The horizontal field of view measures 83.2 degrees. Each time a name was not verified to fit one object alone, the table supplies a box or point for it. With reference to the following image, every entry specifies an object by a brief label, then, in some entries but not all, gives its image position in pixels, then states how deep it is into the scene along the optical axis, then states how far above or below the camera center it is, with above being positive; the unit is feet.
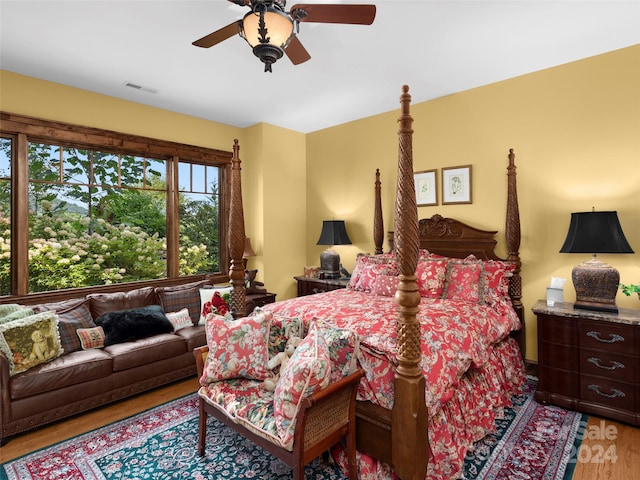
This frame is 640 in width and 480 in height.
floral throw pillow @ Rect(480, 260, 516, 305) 10.34 -1.23
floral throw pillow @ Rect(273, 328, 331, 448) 5.82 -2.39
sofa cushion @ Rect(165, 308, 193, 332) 12.09 -2.63
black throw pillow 10.72 -2.53
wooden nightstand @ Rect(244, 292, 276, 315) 13.97 -2.39
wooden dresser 8.32 -3.03
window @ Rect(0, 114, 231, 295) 11.08 +1.22
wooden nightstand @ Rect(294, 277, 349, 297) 14.37 -1.86
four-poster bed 6.34 -2.68
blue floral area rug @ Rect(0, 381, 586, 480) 7.06 -4.55
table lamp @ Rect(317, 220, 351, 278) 15.19 -0.09
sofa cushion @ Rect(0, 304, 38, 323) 9.27 -1.87
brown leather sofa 8.38 -3.35
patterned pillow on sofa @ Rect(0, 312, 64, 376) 8.48 -2.41
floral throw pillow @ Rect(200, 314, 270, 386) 7.45 -2.34
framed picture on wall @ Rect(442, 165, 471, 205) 12.59 +1.92
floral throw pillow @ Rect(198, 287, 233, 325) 8.71 -1.65
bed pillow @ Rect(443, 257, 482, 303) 10.37 -1.28
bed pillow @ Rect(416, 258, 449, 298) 10.82 -1.17
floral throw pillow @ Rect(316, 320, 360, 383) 6.65 -2.10
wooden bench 5.71 -3.28
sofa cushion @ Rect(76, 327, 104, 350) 10.26 -2.73
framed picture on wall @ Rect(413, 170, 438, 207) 13.41 +1.93
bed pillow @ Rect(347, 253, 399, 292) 11.98 -0.91
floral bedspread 6.82 -2.07
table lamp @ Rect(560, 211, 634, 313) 8.76 -0.32
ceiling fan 5.98 +3.80
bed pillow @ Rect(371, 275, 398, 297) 11.26 -1.46
